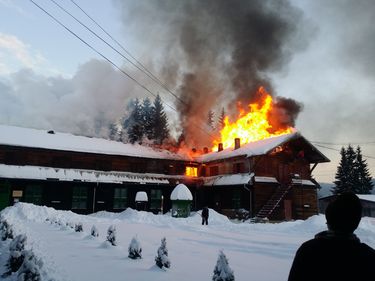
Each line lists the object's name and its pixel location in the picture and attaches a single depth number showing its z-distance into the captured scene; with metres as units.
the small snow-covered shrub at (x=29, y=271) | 6.49
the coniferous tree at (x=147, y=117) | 74.79
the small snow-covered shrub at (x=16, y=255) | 7.96
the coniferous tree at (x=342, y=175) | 61.84
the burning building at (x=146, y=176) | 31.52
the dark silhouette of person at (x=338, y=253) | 2.60
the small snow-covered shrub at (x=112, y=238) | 11.45
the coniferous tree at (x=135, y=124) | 67.06
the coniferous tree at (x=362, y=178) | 61.78
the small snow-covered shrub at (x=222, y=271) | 5.86
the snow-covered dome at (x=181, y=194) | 29.20
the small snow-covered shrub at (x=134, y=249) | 9.29
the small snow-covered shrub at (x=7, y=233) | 11.97
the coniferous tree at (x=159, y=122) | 74.75
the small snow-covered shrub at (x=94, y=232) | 13.54
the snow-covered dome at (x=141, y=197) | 31.72
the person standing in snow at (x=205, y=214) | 24.54
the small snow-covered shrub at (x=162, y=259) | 8.27
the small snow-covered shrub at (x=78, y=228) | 15.02
